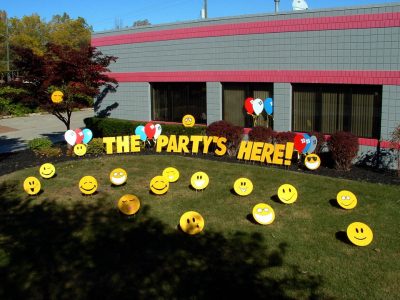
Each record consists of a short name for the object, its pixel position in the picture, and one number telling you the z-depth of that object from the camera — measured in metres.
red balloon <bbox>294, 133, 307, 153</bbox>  13.79
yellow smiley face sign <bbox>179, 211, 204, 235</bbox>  8.48
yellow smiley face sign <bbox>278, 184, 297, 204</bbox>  10.34
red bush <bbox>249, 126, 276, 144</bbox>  15.09
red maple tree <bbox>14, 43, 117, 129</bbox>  16.34
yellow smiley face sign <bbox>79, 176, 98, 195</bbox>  11.06
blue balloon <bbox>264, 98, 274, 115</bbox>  16.02
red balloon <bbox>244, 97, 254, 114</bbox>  16.09
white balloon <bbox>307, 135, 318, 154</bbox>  13.95
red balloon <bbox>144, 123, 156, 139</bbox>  17.00
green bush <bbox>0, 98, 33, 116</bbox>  32.84
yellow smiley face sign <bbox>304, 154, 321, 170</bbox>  13.29
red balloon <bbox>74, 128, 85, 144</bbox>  16.50
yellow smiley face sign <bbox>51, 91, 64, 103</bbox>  16.12
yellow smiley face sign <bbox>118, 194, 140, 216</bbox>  9.57
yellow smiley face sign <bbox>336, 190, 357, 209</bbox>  9.95
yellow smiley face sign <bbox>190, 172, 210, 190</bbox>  11.39
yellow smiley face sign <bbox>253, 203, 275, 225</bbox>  9.01
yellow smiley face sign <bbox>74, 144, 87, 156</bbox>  15.87
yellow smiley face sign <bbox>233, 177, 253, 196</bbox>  11.00
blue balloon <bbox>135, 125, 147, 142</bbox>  17.34
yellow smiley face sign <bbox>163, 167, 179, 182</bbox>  12.28
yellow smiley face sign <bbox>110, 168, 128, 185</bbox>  11.93
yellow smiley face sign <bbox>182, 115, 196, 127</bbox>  17.27
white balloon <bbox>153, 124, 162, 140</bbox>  17.11
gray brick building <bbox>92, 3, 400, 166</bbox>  13.50
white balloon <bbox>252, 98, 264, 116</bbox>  16.03
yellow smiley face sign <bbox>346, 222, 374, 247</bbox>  8.01
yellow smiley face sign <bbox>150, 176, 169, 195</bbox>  11.04
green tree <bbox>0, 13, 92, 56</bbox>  62.28
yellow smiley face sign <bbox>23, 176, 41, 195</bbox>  11.22
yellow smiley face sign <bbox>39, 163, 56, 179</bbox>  12.78
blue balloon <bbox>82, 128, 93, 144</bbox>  16.77
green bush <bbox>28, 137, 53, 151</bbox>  16.88
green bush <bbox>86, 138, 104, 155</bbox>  16.39
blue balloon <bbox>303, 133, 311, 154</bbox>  13.85
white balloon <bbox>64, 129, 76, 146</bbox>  16.38
